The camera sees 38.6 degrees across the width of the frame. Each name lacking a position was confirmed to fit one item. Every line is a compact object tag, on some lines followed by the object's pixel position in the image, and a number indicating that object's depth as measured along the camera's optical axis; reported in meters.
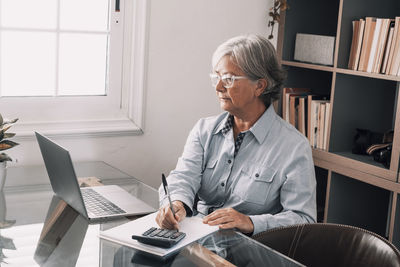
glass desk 1.60
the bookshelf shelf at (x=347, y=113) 2.90
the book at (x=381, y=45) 2.83
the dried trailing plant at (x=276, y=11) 3.28
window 2.71
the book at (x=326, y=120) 3.11
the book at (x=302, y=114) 3.23
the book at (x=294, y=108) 3.28
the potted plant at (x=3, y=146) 2.11
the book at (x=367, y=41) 2.91
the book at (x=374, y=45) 2.86
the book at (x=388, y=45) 2.80
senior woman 2.12
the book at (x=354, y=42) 2.99
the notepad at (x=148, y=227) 1.65
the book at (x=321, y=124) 3.13
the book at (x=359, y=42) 2.95
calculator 1.66
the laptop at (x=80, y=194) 1.92
